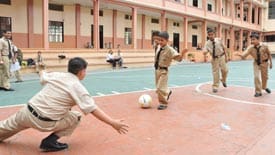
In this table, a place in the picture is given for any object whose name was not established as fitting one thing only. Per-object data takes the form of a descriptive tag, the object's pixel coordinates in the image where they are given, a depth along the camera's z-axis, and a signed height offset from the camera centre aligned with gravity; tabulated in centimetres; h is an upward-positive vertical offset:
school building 2336 +355
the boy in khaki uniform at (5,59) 1043 +7
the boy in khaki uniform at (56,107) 396 -55
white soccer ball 750 -90
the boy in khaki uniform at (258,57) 924 +11
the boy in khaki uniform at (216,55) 1018 +18
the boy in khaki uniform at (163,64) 734 -7
